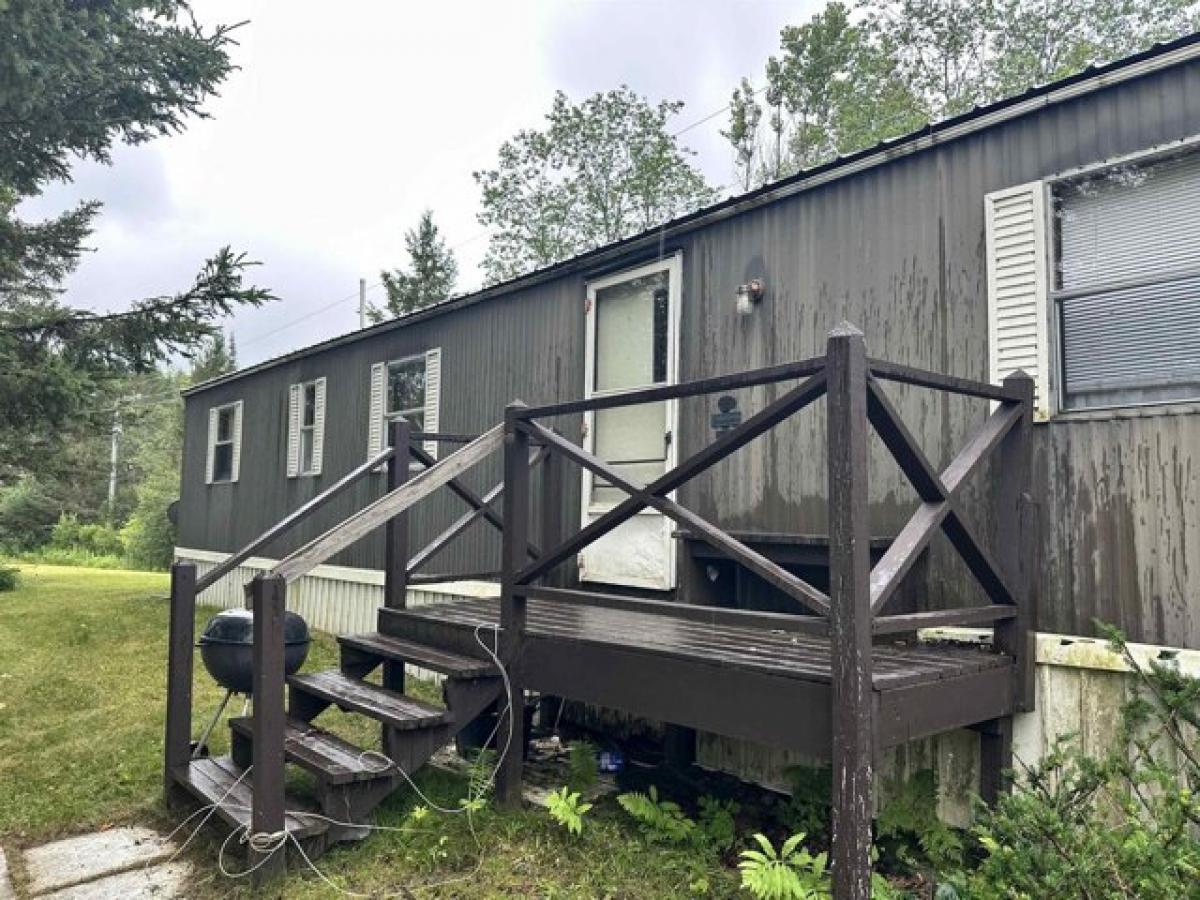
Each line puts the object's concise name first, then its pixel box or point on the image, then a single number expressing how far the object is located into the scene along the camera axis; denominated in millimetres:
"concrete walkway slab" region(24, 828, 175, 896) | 3262
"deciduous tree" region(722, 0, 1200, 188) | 15445
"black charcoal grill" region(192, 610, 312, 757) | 3926
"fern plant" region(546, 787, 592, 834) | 3316
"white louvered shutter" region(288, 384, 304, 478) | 9555
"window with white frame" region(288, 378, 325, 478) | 9125
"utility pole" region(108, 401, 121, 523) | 32344
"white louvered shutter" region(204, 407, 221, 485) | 11719
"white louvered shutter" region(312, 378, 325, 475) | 9047
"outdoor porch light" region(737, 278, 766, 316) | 4602
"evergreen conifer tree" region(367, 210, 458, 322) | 27922
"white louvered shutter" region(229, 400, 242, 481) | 10938
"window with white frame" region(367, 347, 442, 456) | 7352
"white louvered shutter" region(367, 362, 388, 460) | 8078
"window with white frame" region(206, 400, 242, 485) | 11070
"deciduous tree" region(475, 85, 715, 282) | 22531
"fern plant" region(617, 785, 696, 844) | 3463
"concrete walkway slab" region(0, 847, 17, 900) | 3117
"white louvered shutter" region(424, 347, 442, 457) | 7289
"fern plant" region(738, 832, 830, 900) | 2510
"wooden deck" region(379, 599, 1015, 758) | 2723
